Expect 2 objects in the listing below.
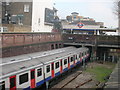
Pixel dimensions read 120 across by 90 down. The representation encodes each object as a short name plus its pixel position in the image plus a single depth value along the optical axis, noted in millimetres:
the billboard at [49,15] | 36144
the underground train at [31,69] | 8828
